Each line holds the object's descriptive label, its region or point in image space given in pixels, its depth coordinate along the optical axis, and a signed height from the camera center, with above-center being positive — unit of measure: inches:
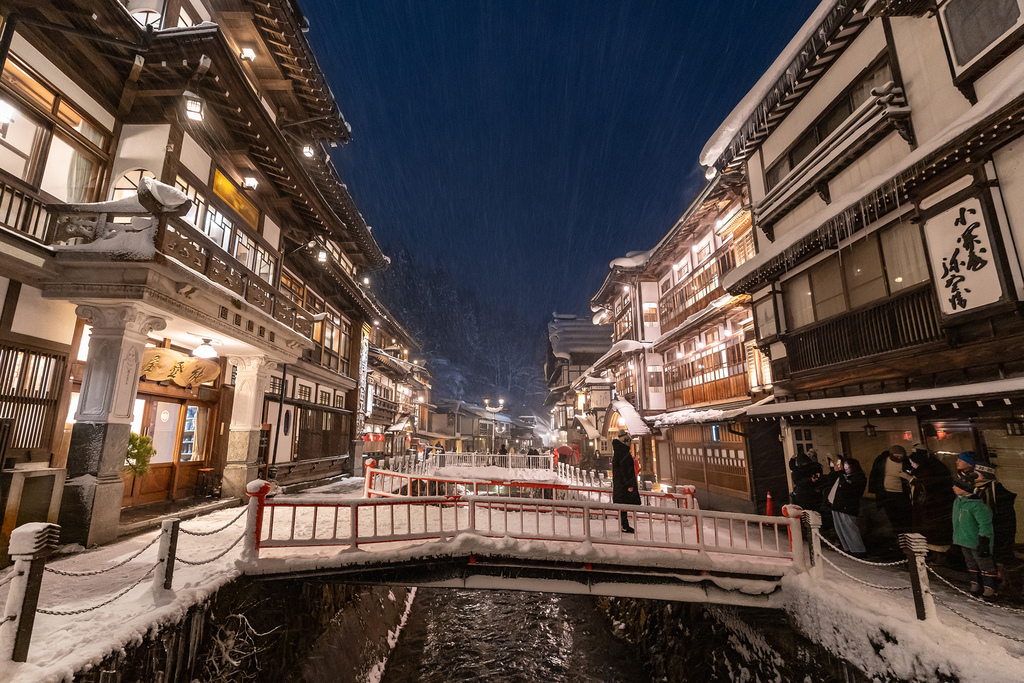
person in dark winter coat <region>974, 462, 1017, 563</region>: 265.3 -53.5
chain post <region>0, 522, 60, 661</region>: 163.0 -61.7
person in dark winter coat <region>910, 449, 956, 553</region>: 313.4 -52.3
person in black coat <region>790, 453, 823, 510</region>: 399.9 -53.7
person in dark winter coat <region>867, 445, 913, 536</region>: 348.2 -54.4
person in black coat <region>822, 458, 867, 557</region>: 344.2 -60.5
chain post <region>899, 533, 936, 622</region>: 216.5 -76.9
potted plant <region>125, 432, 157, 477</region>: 366.0 -20.7
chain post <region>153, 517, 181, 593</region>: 221.1 -66.9
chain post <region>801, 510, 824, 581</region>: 279.7 -79.6
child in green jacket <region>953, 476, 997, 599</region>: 252.4 -66.0
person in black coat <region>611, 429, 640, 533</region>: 377.7 -47.6
